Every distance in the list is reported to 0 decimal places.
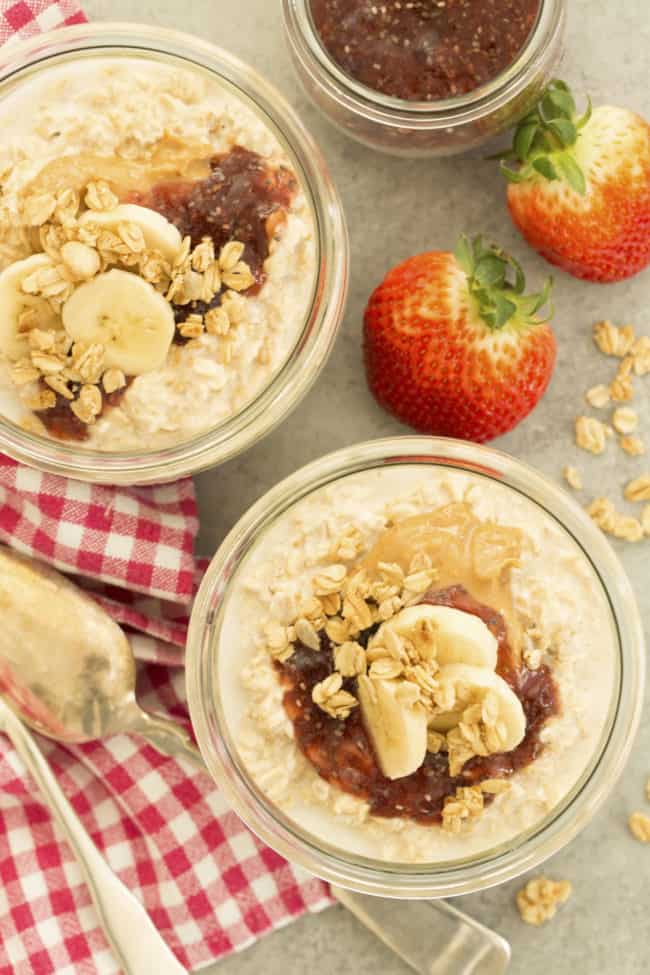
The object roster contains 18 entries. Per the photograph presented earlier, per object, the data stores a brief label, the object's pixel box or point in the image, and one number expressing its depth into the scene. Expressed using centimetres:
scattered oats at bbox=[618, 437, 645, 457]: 55
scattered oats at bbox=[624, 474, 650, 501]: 55
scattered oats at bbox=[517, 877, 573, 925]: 55
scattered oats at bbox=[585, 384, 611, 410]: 55
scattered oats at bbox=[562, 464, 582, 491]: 55
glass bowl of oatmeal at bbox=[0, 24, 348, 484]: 48
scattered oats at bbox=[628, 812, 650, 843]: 55
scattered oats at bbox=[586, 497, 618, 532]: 55
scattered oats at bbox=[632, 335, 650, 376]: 55
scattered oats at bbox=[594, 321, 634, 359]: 55
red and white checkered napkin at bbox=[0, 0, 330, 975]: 54
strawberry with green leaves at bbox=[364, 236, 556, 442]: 52
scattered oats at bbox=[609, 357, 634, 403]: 55
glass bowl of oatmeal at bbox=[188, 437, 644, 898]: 47
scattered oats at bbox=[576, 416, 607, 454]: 55
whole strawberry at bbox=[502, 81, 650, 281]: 52
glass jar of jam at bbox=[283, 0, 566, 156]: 51
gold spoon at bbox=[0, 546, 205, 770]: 52
